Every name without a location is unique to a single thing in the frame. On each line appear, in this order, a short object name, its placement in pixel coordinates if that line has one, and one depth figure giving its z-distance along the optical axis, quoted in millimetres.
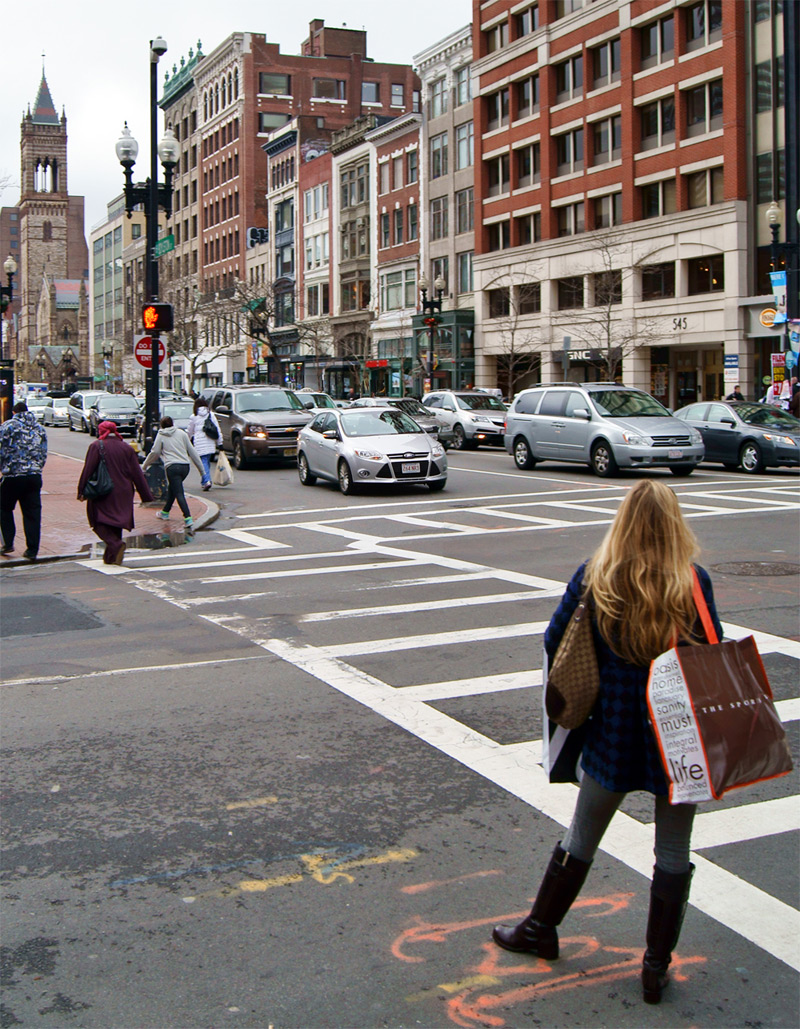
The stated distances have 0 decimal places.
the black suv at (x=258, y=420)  27156
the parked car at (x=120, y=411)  42719
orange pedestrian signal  19906
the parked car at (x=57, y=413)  59625
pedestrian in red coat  13148
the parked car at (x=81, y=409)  50156
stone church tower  172625
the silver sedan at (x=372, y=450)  20594
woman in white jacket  22172
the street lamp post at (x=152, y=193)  20656
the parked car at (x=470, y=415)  33156
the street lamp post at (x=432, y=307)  44438
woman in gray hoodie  16656
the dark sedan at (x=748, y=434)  24219
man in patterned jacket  13719
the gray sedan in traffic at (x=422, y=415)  31283
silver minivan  22906
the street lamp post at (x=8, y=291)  42031
